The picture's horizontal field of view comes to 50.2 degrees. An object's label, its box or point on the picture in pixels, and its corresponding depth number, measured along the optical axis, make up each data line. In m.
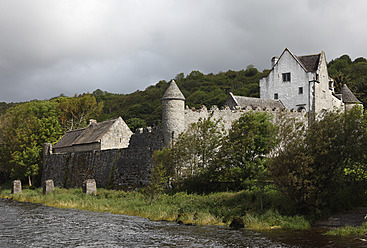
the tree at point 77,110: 67.31
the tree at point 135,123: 72.06
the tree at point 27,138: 52.00
